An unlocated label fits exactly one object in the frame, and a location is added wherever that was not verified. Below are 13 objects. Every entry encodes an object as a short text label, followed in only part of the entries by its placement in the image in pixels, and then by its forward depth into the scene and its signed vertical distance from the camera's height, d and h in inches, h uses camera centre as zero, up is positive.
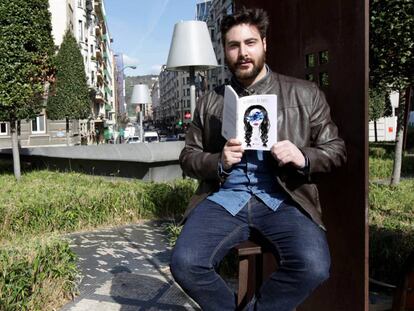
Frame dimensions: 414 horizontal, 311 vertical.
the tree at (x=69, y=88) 1127.0 +78.1
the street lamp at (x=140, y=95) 659.4 +35.5
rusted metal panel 92.7 +1.4
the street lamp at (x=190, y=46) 248.1 +38.8
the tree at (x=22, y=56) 369.1 +51.9
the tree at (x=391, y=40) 225.9 +38.4
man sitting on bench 86.7 -14.1
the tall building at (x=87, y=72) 1333.7 +226.8
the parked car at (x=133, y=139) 1812.4 -72.6
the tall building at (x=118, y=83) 4577.0 +376.2
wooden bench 91.7 -29.7
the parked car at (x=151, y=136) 2037.4 -70.0
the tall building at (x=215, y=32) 2739.4 +553.2
